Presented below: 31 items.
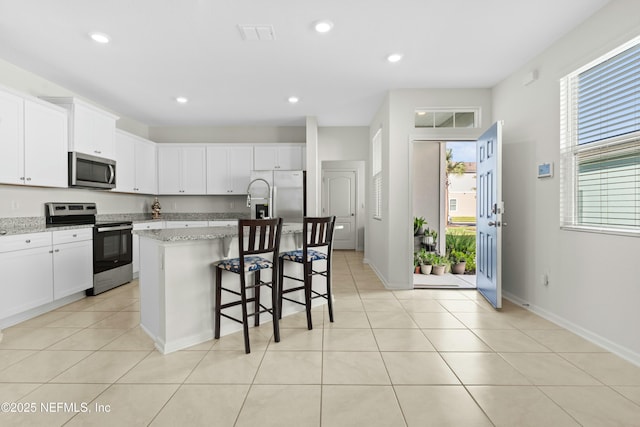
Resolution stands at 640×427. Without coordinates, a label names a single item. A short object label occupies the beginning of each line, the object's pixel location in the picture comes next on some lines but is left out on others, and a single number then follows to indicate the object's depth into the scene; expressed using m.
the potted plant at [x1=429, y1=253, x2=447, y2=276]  5.44
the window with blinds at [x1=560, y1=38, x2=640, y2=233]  2.46
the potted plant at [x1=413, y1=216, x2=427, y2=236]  5.96
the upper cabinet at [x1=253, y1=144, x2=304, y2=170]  6.10
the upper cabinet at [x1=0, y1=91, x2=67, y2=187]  3.21
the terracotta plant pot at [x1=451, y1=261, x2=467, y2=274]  5.53
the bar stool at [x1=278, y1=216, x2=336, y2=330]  2.96
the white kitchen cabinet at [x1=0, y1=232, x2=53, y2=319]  2.98
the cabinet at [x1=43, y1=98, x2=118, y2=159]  3.96
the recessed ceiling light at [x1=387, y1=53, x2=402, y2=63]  3.43
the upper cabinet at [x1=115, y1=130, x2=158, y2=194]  5.05
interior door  8.12
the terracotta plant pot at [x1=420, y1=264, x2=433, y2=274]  5.44
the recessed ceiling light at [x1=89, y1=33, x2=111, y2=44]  2.99
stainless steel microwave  3.98
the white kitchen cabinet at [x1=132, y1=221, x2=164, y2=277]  4.93
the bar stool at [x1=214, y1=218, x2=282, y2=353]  2.46
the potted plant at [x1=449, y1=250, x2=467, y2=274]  5.54
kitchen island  2.49
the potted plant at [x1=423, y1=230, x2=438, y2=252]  5.91
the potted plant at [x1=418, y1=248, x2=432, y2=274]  5.44
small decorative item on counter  6.09
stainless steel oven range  4.11
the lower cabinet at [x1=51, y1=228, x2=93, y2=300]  3.56
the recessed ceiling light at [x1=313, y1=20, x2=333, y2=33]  2.83
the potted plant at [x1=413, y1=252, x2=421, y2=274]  5.52
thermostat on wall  3.22
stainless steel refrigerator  5.72
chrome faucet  5.70
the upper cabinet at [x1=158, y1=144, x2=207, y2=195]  6.08
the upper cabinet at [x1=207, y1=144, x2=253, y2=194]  6.10
